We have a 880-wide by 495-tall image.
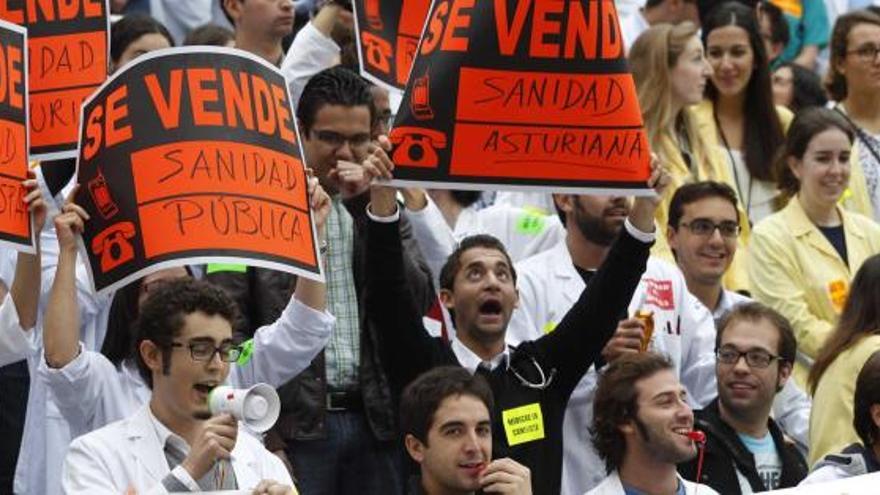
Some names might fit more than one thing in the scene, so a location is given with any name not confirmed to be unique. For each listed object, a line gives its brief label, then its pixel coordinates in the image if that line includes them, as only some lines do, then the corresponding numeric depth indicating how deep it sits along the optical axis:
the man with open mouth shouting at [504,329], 18.25
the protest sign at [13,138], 16.58
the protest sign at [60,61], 18.23
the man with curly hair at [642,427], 17.77
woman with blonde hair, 24.83
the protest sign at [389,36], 19.89
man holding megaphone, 15.74
